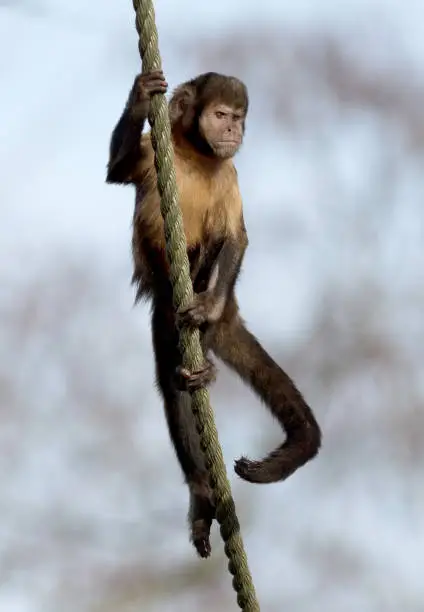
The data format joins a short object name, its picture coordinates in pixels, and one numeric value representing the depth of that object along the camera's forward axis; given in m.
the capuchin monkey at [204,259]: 16.42
